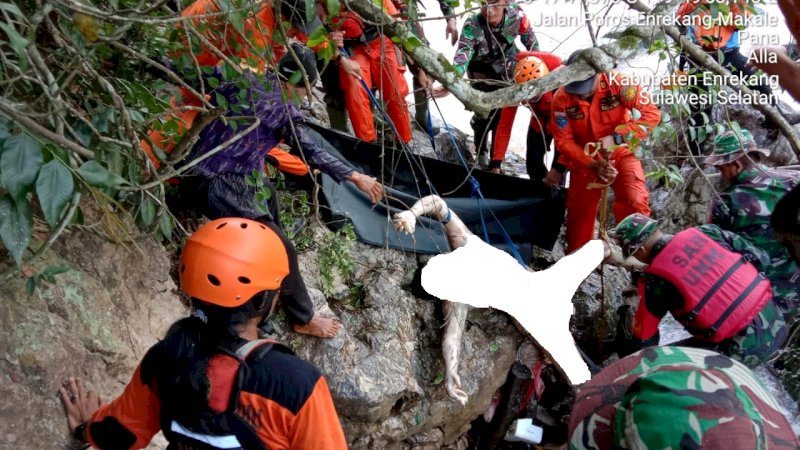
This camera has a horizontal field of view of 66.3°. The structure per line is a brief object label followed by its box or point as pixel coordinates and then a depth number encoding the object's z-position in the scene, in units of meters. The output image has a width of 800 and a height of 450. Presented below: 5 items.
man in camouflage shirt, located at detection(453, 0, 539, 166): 5.49
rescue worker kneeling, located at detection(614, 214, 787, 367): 3.41
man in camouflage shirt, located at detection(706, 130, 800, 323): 3.53
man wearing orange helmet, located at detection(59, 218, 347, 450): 1.89
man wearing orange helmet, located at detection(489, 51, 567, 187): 5.20
